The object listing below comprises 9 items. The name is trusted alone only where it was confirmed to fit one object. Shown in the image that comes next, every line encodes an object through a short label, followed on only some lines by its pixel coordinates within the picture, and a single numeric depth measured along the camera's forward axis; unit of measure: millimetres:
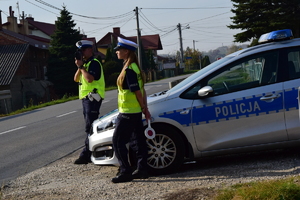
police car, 6398
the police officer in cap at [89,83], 7415
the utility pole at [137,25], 51991
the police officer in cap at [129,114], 6090
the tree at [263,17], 39188
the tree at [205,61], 120825
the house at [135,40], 105562
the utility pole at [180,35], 86500
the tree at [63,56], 57562
